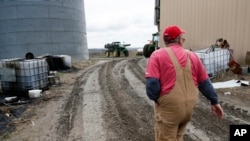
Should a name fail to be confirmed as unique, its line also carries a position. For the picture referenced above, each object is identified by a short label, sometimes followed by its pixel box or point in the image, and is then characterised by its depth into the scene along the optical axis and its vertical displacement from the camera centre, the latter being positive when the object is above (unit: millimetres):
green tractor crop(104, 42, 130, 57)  29891 +32
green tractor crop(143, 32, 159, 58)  22739 +169
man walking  2473 -337
